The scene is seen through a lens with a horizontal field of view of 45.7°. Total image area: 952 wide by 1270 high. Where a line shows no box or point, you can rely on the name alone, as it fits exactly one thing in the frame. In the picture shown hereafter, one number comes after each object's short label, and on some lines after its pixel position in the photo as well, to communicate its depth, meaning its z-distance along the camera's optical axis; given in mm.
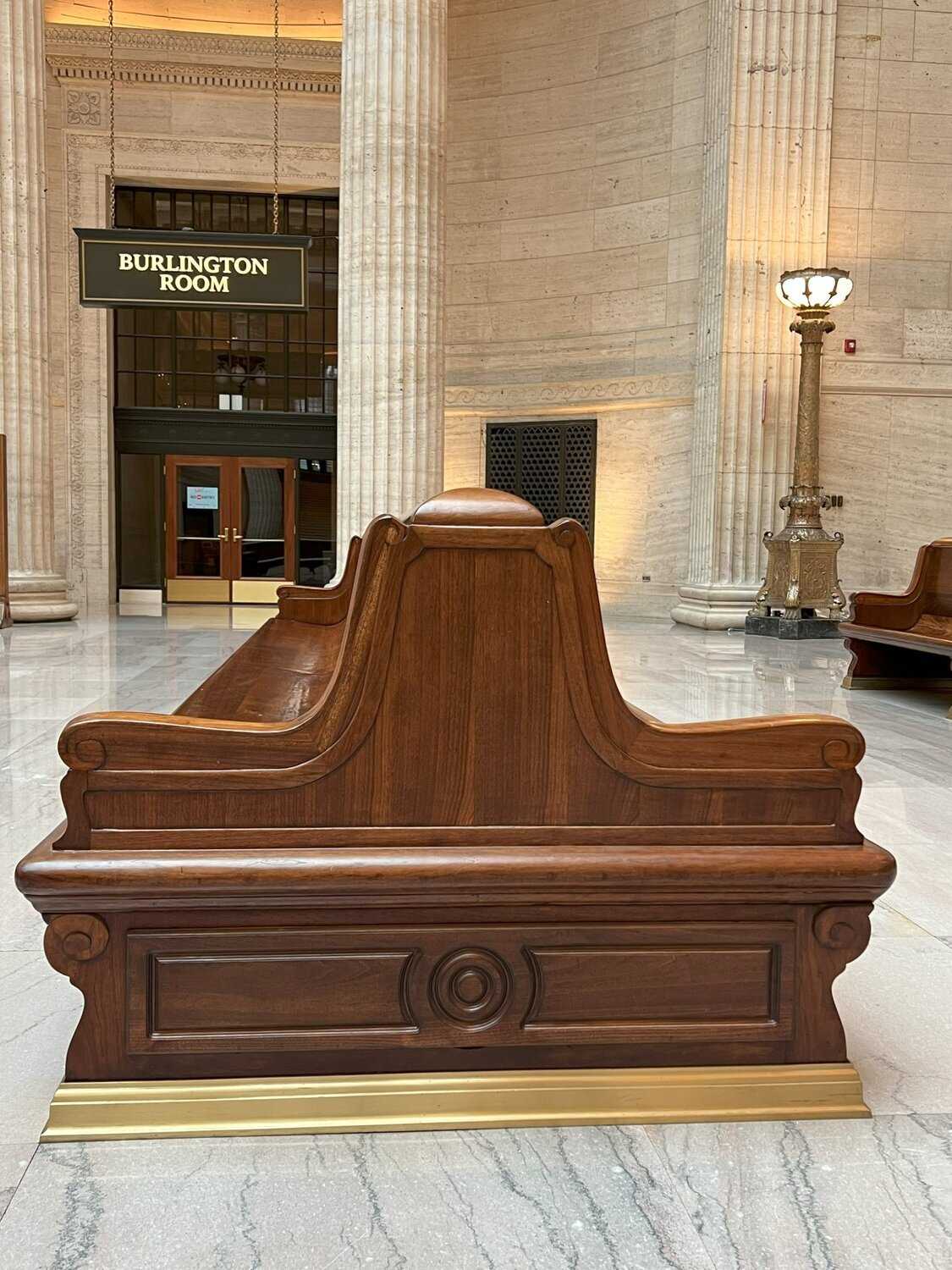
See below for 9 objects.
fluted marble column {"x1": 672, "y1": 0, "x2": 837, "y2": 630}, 12930
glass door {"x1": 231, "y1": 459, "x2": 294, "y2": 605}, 18453
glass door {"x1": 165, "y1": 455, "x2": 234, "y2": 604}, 18266
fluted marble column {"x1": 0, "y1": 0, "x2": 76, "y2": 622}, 11867
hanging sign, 9938
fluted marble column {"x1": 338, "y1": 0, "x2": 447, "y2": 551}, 10562
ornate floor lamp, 12117
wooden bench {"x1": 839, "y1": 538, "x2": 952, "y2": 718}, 7996
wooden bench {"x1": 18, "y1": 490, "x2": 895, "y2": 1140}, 1994
